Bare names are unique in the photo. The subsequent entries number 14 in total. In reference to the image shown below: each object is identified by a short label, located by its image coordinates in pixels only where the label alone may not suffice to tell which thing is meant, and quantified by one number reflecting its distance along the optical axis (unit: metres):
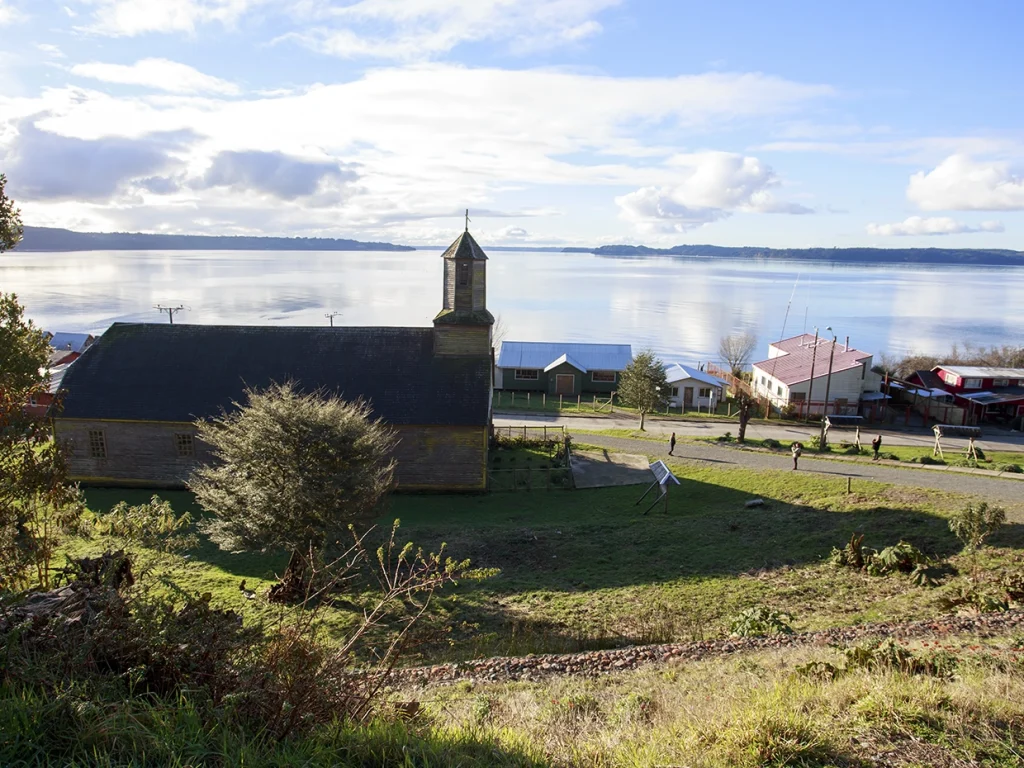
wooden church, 25.70
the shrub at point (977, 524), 16.14
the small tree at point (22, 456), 11.38
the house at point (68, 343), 63.30
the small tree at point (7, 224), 11.22
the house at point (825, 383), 45.50
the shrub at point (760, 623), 12.51
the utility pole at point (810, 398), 45.00
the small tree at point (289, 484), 15.59
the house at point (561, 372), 51.59
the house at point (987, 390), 45.78
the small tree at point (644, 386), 39.31
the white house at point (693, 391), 48.56
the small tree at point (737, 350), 68.31
